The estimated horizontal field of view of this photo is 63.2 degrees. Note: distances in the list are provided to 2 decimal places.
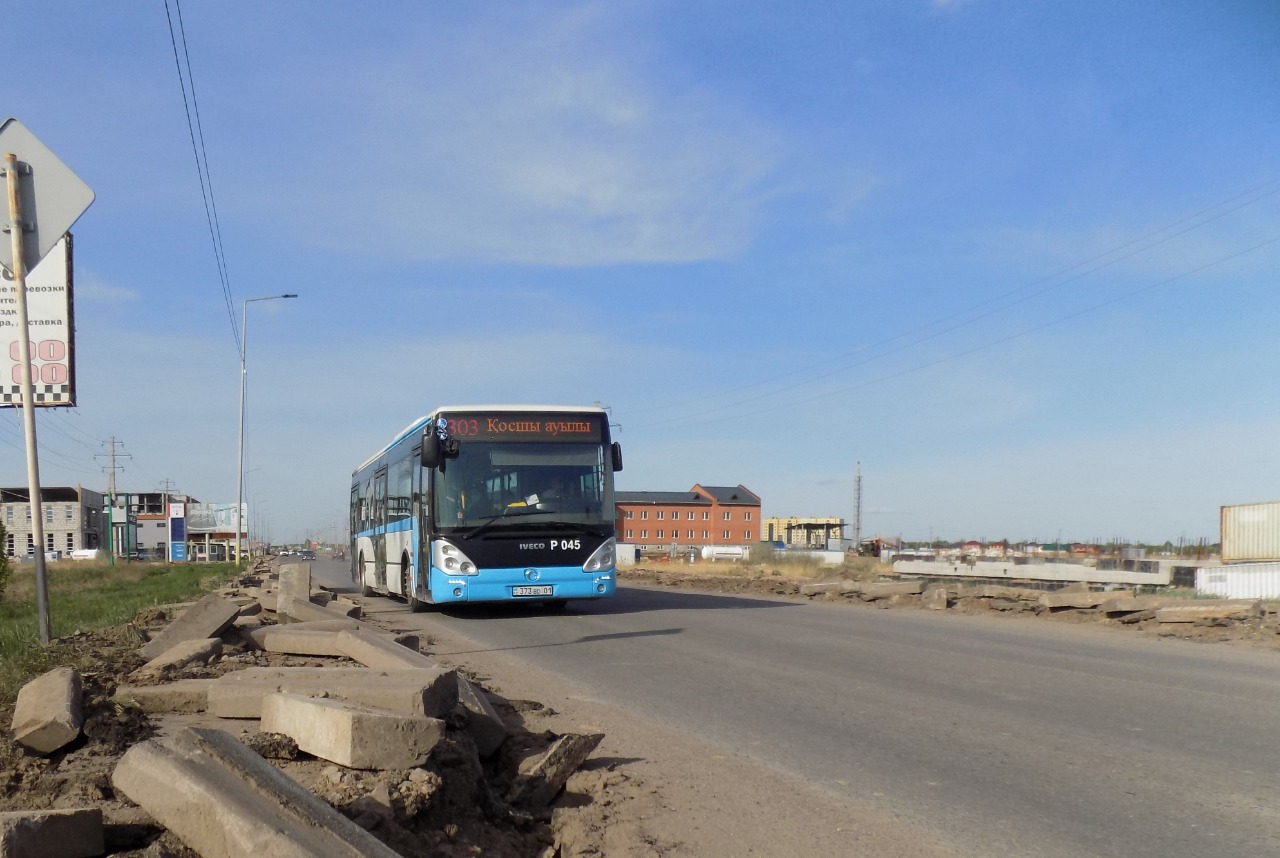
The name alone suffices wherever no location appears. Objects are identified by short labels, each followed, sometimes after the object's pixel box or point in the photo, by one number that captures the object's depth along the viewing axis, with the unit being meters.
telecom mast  92.12
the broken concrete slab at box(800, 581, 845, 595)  23.77
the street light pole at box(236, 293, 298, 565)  51.22
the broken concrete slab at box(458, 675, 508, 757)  5.42
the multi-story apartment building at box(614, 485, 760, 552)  123.50
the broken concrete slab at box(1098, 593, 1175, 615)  16.11
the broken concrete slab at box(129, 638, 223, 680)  7.34
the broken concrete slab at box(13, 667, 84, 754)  4.77
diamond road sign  7.99
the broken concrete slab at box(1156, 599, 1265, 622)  15.10
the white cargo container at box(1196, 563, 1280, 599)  28.72
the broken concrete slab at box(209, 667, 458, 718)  5.21
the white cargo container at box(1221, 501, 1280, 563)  42.66
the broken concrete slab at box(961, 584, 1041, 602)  19.48
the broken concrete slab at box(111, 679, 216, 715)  6.23
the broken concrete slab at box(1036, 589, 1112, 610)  17.25
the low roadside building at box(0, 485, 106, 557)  117.50
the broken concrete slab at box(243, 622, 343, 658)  8.74
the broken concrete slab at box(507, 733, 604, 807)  4.90
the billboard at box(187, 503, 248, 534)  117.19
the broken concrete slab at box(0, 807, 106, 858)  2.97
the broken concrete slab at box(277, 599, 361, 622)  11.54
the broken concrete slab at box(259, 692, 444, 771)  4.45
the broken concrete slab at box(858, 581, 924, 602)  21.98
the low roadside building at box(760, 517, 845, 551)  100.00
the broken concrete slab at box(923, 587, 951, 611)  19.69
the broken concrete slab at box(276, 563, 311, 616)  12.75
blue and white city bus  16.34
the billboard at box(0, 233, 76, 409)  13.26
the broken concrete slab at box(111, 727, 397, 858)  3.14
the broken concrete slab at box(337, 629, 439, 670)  7.31
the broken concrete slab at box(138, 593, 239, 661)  8.45
